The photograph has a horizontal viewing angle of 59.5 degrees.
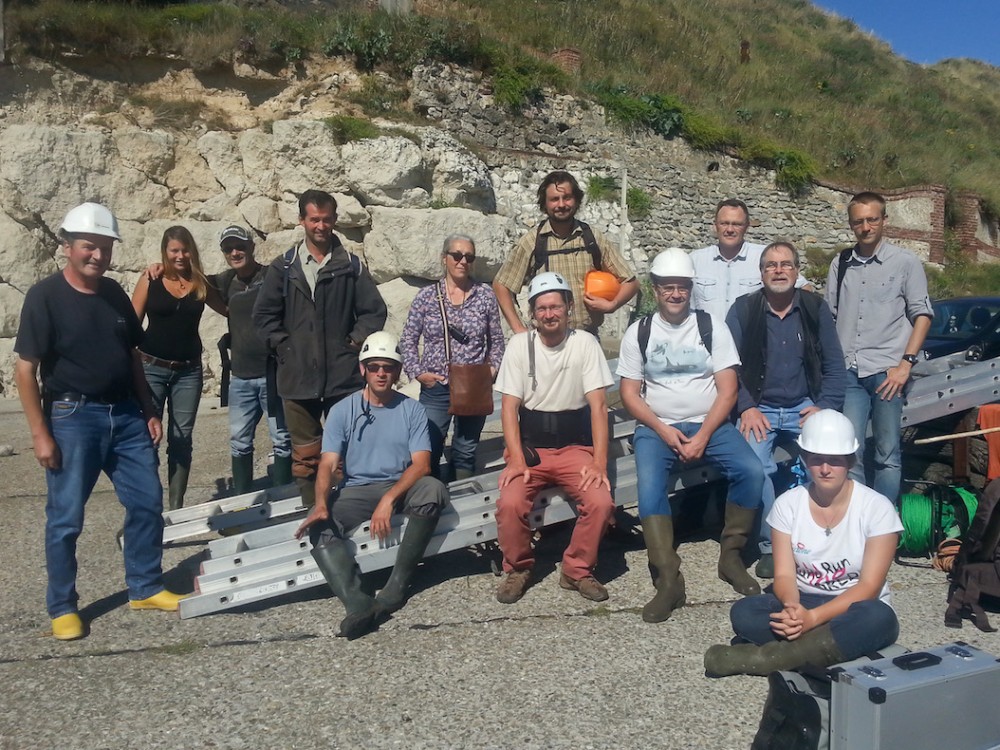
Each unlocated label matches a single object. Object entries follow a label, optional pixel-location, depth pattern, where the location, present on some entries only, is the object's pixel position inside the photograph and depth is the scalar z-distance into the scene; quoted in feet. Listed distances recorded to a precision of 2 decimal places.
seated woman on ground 11.51
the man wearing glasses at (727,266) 17.65
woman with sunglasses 17.78
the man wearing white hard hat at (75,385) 13.60
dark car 21.54
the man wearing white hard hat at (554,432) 15.25
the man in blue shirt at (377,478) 14.82
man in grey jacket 17.28
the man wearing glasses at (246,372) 19.27
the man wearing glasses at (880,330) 16.62
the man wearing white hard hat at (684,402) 15.52
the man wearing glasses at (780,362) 16.14
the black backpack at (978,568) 14.12
